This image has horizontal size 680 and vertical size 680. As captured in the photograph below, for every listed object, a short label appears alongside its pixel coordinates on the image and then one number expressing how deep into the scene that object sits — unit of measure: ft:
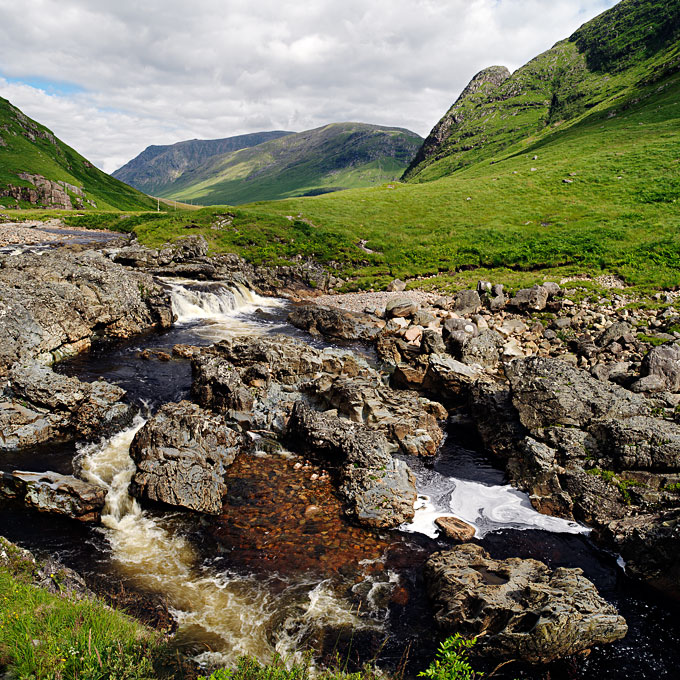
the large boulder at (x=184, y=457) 50.78
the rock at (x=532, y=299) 117.60
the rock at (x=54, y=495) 47.32
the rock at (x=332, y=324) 113.91
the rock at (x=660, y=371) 69.05
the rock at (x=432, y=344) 89.79
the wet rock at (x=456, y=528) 48.39
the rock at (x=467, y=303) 124.88
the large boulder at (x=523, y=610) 32.14
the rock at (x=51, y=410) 59.06
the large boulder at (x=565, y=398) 58.85
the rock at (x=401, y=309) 123.65
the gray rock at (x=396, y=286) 161.99
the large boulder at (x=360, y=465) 50.88
